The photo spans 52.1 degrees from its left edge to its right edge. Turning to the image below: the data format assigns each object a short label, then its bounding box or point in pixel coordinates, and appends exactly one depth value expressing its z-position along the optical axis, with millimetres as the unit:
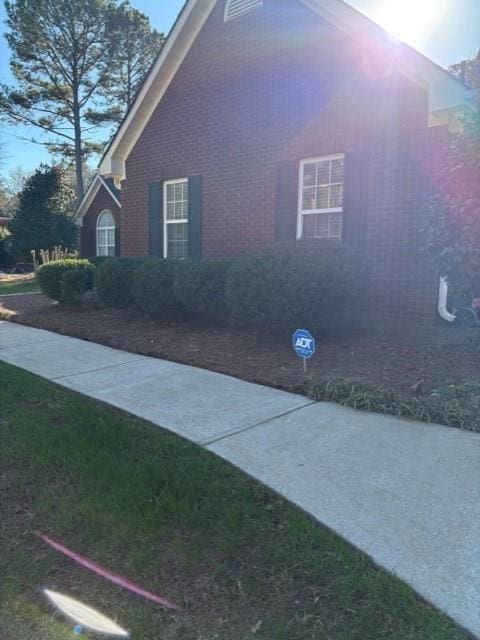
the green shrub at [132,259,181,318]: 8016
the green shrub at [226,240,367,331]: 6105
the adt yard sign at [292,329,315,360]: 5031
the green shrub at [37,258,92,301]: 10672
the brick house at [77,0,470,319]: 7125
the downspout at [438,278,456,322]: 6980
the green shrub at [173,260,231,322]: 7309
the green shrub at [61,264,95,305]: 10203
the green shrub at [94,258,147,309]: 8852
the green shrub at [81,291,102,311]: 10047
